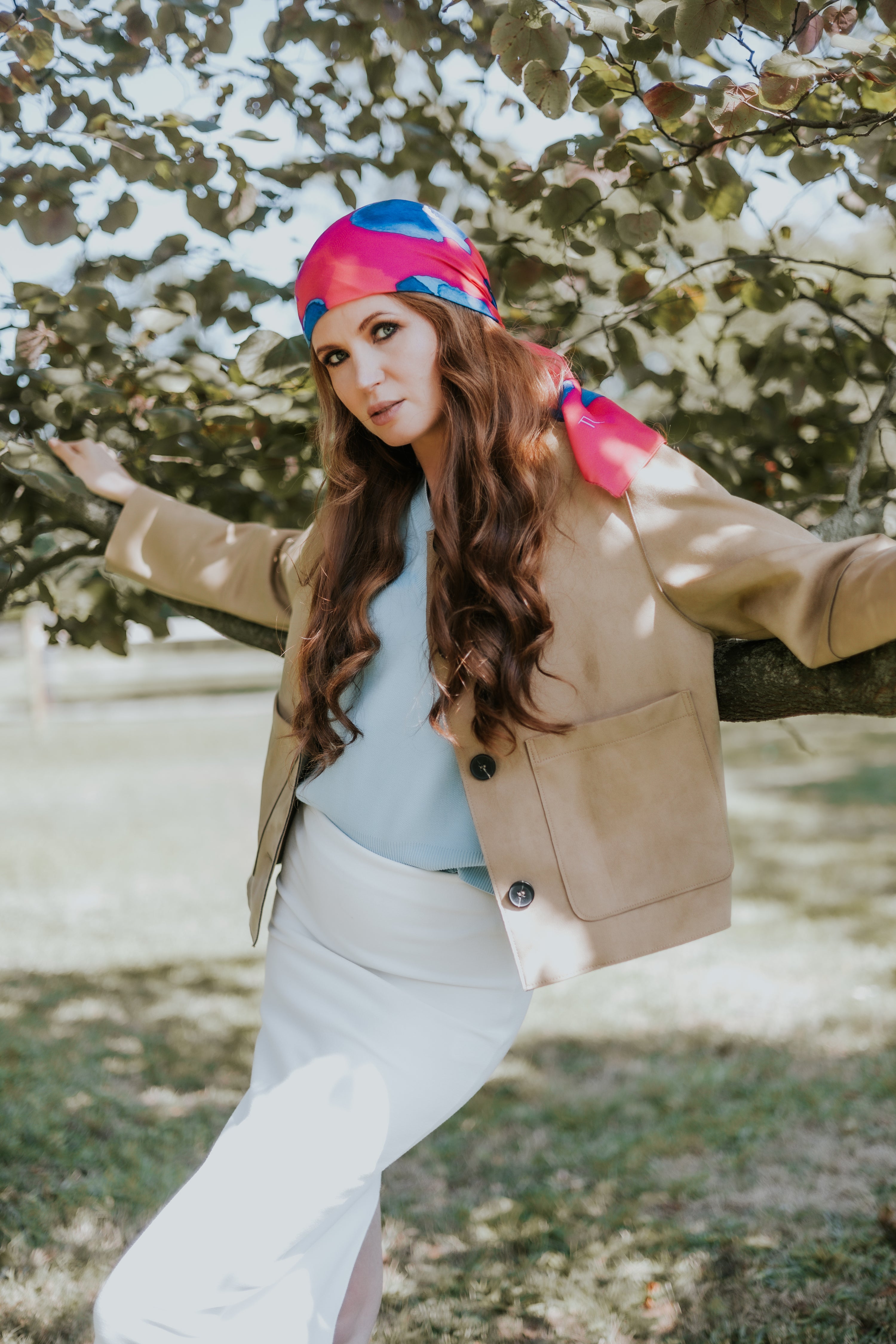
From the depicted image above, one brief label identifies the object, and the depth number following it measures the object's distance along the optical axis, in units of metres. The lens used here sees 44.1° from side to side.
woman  1.54
